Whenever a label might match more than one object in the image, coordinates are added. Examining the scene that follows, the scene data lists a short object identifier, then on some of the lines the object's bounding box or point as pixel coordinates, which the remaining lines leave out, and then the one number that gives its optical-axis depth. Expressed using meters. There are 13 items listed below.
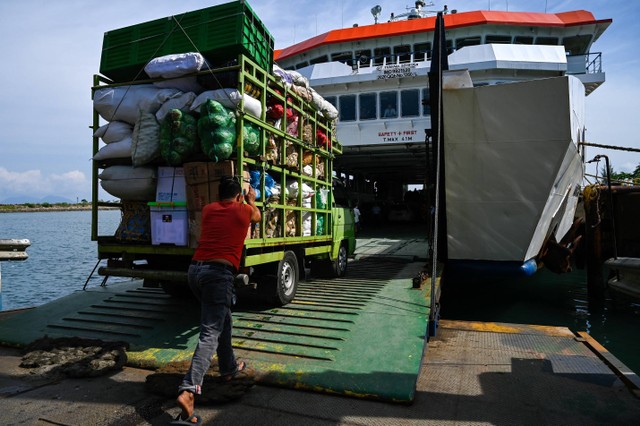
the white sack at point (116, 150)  4.92
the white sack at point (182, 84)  4.88
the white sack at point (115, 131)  4.98
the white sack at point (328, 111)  7.10
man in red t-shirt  3.27
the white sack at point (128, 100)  4.78
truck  4.56
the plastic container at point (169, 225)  4.63
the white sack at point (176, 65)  4.73
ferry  6.73
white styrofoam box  4.70
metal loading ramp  3.72
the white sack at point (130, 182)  4.84
